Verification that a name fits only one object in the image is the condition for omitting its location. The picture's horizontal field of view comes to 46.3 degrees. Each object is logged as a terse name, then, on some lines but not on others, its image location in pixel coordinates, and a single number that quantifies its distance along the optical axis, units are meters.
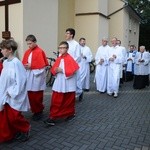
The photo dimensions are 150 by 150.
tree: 20.63
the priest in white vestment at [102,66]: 6.03
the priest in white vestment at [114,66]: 5.78
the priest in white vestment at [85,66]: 6.03
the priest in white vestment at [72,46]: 4.38
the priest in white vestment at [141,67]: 6.96
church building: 6.34
